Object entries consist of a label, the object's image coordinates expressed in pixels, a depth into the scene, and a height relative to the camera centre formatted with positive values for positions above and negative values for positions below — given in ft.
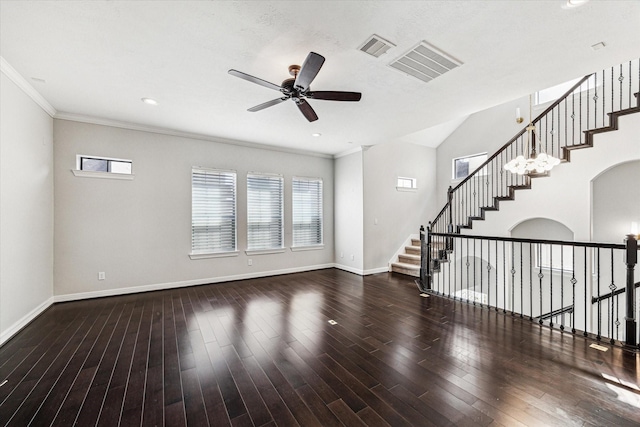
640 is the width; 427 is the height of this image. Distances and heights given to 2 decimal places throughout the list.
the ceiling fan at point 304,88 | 7.31 +4.09
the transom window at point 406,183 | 23.00 +2.60
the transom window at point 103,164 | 14.33 +2.76
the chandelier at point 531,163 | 14.19 +2.69
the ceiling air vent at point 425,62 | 8.21 +5.03
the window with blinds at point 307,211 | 21.20 +0.10
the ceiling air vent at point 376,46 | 7.71 +5.08
